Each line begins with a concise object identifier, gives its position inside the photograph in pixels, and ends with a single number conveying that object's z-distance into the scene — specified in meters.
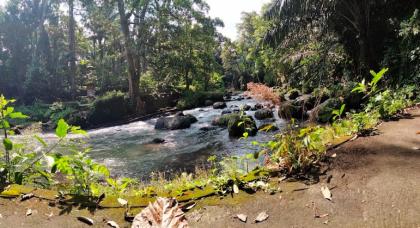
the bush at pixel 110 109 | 19.50
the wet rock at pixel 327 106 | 10.47
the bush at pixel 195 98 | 22.72
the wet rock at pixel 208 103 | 23.60
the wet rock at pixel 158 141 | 11.93
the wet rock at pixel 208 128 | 13.62
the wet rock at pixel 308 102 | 13.66
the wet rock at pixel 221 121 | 14.06
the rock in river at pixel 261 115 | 14.16
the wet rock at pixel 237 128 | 11.51
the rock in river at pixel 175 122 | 14.85
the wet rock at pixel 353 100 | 10.88
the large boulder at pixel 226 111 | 17.49
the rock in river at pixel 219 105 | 20.80
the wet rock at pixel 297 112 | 12.39
